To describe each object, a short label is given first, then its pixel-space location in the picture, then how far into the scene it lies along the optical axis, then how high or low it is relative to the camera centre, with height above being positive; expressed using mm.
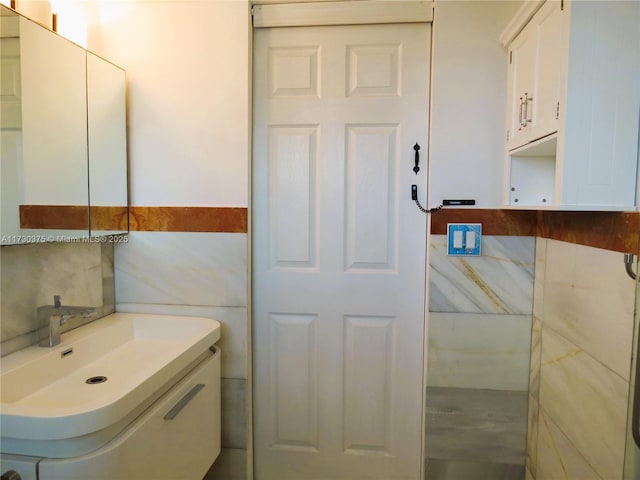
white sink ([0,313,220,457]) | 885 -496
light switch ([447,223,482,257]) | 1553 -102
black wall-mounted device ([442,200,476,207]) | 1553 +45
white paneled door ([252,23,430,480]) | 1665 -169
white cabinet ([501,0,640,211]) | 997 +288
